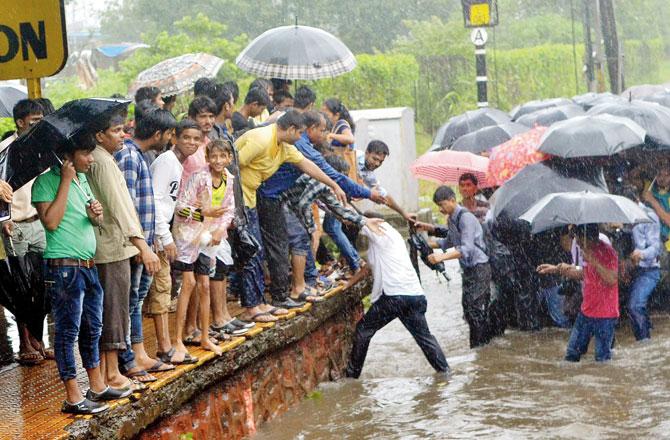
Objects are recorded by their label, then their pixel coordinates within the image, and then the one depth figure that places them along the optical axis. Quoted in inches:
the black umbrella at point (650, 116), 479.4
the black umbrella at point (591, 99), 678.5
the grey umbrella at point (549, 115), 589.0
